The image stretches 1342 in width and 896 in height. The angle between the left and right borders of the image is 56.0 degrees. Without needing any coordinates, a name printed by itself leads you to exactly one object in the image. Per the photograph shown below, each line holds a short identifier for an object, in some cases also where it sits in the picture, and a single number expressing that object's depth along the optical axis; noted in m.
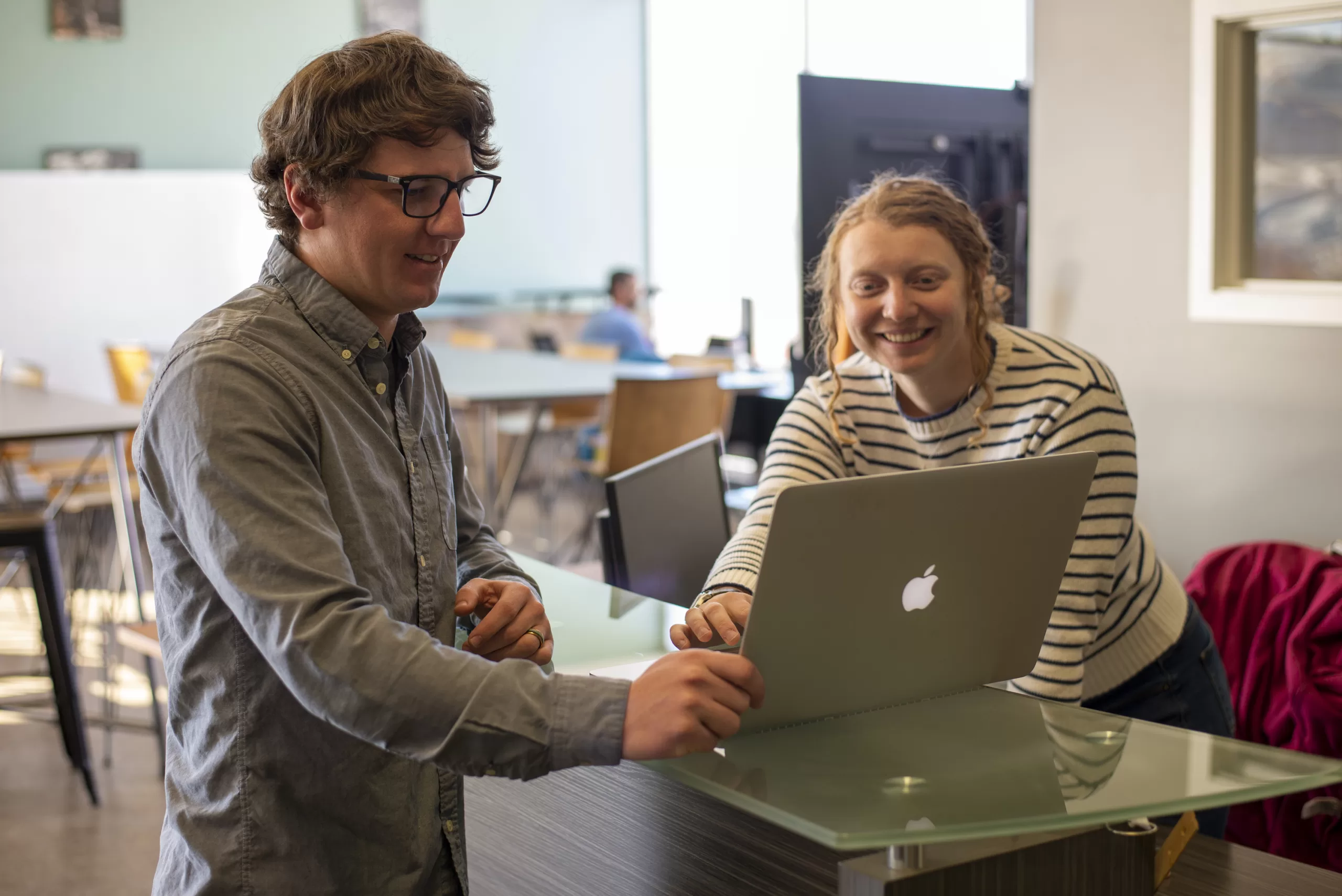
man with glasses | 0.99
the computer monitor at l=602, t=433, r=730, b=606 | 1.87
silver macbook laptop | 1.03
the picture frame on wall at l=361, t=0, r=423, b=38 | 8.86
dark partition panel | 3.45
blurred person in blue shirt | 7.18
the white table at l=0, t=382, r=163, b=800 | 3.39
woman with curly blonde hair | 1.67
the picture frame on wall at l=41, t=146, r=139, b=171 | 7.86
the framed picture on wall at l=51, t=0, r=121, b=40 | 7.88
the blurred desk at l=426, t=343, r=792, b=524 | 5.05
